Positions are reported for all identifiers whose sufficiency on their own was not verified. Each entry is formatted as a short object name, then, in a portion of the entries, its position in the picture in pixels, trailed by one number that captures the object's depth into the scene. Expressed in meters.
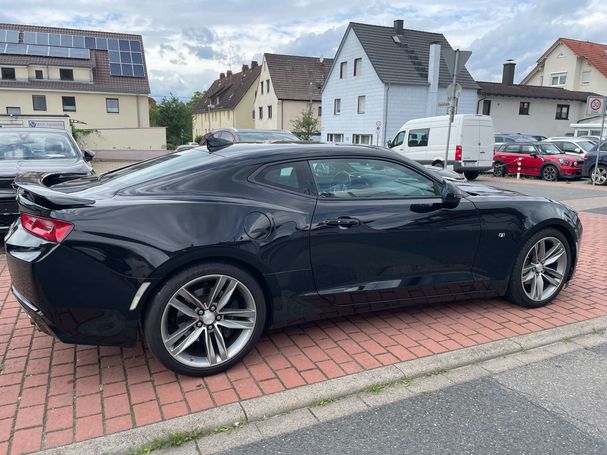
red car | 17.39
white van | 16.80
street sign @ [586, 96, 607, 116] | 15.23
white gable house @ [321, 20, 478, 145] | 30.42
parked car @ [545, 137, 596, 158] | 18.58
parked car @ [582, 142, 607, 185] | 15.98
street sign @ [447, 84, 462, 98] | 10.09
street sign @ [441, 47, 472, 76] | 9.25
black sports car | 2.79
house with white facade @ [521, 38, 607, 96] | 41.69
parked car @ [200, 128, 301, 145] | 11.23
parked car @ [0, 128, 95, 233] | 5.93
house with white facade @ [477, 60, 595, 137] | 35.38
